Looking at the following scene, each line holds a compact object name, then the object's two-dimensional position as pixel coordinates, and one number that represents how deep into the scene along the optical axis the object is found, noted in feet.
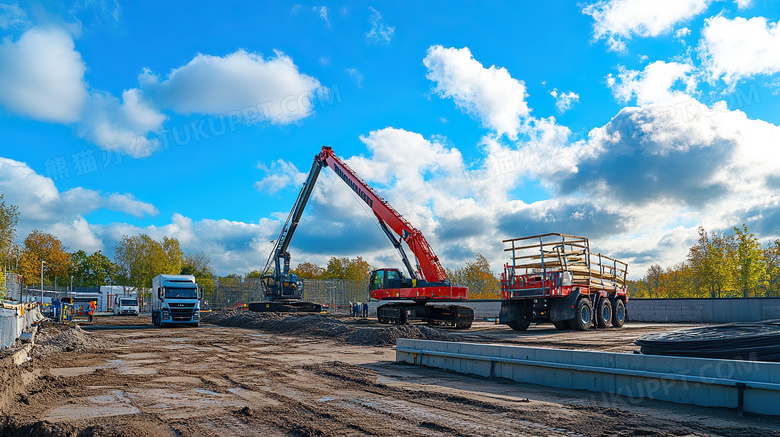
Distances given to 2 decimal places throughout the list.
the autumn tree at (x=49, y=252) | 208.54
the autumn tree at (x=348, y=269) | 230.75
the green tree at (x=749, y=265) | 125.08
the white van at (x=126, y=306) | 155.33
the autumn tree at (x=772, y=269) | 130.11
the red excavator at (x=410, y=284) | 72.13
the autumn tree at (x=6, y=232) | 98.17
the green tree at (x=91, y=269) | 260.42
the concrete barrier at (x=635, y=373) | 19.70
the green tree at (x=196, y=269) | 230.85
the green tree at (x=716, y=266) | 128.98
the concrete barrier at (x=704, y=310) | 81.30
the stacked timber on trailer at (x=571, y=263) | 64.13
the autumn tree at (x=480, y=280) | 195.49
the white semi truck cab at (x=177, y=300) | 82.43
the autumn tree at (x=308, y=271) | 263.80
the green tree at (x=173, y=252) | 197.88
